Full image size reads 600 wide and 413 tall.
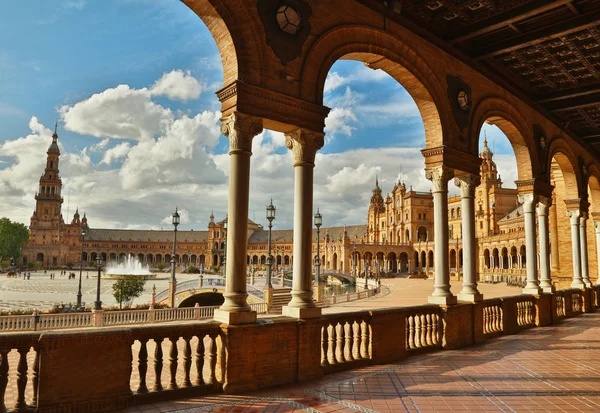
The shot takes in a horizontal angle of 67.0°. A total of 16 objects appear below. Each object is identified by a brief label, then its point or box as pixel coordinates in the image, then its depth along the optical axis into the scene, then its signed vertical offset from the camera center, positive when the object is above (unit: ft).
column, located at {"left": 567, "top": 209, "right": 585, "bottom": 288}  53.26 +0.48
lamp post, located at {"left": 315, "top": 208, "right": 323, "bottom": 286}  91.12 +6.82
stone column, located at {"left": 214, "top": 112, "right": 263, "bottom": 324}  19.48 +1.51
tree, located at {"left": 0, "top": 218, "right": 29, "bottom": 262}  343.46 +8.97
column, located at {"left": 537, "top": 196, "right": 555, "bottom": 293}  45.12 +1.08
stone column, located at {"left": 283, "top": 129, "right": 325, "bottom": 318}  21.80 +1.69
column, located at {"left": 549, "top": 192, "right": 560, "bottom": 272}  71.15 +2.63
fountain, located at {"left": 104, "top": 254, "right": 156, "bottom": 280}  212.07 -11.30
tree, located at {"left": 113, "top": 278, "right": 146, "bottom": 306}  103.45 -9.13
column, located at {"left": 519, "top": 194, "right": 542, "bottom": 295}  42.55 +1.02
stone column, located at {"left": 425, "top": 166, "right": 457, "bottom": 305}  30.50 +1.45
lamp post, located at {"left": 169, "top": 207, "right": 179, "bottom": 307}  96.54 -3.37
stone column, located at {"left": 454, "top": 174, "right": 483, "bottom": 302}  33.35 +2.05
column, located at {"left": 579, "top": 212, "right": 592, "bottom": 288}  53.98 +0.85
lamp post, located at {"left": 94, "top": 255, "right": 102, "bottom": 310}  67.88 -2.82
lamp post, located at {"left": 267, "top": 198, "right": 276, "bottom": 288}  86.69 +6.16
